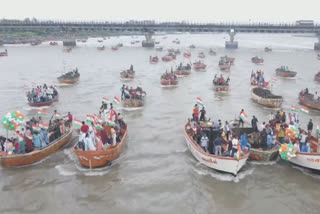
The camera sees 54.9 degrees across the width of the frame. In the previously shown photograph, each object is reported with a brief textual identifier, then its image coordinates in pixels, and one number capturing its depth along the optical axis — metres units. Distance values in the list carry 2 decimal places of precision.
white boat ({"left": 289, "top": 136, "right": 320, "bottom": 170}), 15.75
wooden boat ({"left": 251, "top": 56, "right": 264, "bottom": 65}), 68.99
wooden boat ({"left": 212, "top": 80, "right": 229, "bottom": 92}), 38.08
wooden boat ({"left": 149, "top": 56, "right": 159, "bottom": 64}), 68.94
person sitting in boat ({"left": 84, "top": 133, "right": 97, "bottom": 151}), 16.48
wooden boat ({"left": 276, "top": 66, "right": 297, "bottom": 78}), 48.41
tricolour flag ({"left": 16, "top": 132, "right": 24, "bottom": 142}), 16.75
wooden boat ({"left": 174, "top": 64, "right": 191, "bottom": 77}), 49.72
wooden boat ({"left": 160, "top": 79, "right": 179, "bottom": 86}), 41.28
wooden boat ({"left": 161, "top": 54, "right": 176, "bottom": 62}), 72.06
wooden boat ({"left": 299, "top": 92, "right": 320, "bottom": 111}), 29.30
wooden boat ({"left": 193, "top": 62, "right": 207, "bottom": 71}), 56.22
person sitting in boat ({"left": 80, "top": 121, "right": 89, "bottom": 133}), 16.84
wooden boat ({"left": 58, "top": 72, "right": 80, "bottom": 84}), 42.38
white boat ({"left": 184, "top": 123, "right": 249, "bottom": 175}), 15.45
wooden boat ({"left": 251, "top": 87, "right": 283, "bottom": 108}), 29.94
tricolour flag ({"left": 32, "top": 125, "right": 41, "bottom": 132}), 18.00
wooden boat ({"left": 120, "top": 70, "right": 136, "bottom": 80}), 46.96
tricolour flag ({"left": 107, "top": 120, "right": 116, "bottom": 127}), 18.67
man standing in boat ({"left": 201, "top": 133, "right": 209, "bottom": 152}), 17.16
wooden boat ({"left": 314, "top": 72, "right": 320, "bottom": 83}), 45.62
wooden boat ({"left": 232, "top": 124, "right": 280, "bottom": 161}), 17.22
